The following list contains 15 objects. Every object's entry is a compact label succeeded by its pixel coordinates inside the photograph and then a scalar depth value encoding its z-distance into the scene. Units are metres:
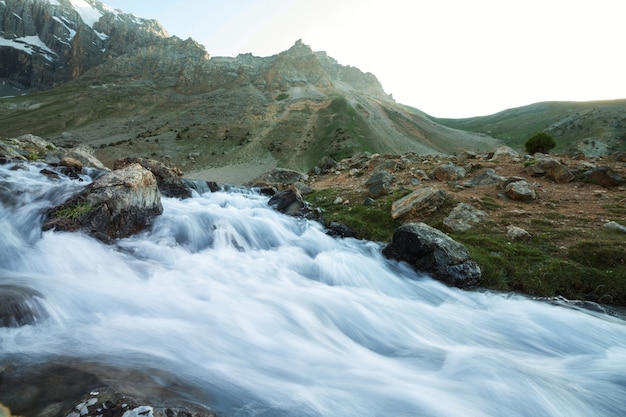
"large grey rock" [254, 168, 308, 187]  29.27
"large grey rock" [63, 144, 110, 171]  18.28
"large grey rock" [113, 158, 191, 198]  15.83
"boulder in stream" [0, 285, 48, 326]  4.68
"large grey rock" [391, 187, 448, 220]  12.41
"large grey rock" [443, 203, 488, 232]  11.33
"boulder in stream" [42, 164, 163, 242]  8.45
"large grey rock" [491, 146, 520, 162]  20.75
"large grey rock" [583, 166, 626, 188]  13.62
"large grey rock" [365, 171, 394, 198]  15.52
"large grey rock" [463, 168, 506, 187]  15.24
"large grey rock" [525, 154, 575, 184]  14.71
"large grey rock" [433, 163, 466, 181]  17.02
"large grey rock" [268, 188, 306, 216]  15.16
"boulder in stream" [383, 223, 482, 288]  8.90
